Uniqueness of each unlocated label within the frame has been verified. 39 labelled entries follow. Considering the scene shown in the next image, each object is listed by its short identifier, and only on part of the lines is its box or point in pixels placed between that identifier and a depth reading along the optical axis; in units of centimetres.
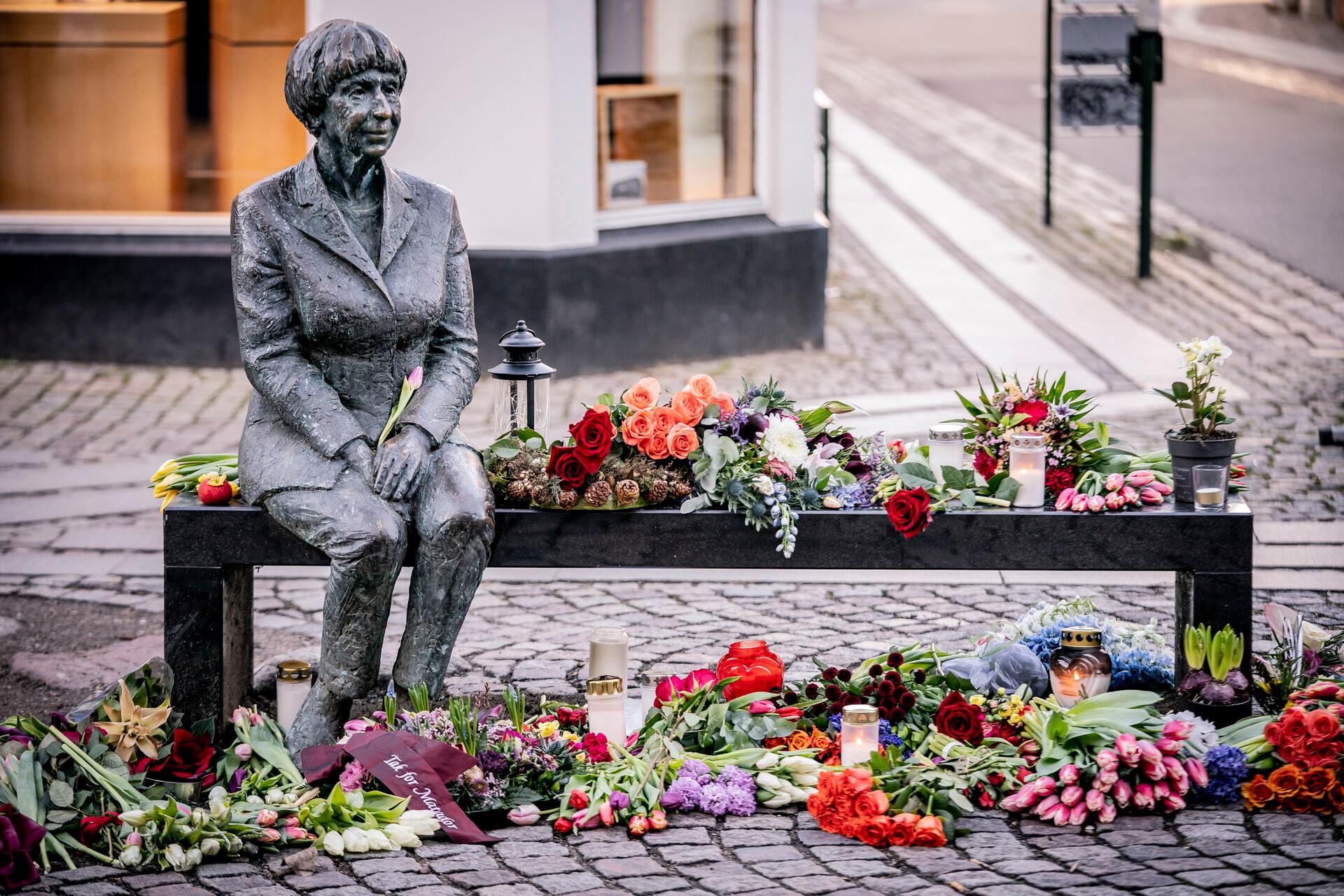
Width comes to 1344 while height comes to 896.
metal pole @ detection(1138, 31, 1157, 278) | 1234
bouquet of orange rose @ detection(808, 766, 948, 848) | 450
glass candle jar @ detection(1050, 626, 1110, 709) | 507
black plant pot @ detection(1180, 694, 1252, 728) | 499
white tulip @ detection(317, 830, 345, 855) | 449
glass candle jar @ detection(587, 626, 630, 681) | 519
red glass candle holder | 522
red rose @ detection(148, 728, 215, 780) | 482
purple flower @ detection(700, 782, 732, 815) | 471
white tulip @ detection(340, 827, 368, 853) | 450
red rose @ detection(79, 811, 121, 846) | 452
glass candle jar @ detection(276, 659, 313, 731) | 516
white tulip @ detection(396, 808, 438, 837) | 458
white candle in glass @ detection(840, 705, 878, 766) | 479
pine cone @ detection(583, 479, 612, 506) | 510
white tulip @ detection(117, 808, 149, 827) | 453
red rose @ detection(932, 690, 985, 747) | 489
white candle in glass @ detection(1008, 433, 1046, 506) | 516
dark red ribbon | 460
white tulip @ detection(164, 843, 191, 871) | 441
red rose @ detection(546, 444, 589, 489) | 510
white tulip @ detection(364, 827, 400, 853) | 451
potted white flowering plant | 512
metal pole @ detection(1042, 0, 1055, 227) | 1439
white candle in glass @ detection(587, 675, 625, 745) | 496
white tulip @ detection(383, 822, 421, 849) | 453
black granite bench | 510
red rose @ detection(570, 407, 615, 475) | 510
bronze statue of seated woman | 490
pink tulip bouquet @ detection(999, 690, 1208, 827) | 462
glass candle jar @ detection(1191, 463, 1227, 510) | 511
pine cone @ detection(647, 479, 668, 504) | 515
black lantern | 561
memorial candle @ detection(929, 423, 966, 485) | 533
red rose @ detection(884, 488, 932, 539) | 498
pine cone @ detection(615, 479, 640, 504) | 511
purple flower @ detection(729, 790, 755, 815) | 472
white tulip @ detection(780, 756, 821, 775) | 483
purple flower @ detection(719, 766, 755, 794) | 477
